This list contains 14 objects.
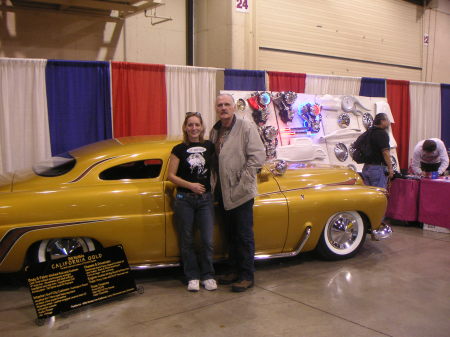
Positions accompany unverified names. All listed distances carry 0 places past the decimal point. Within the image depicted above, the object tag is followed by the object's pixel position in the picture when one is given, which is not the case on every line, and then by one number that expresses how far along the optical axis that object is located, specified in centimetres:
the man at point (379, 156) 663
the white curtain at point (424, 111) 1127
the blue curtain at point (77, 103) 707
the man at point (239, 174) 429
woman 432
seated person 763
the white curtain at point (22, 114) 673
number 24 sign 962
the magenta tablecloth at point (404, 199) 727
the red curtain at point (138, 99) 757
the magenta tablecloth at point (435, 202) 689
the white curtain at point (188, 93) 805
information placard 377
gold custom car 413
